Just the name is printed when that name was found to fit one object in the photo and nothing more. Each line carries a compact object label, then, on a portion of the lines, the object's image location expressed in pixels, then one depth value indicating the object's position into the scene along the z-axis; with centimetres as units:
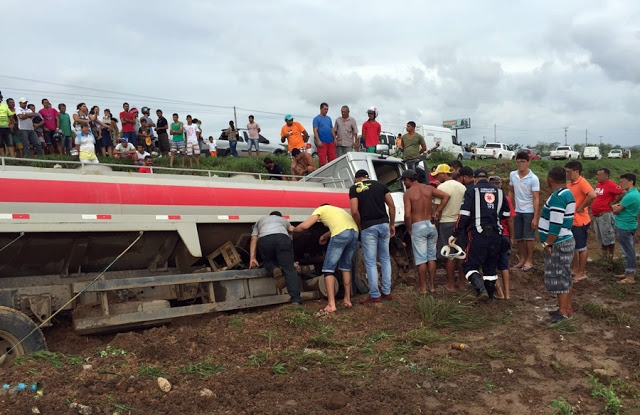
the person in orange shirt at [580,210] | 779
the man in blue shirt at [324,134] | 1066
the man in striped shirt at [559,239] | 568
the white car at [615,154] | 5400
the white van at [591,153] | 5039
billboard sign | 6488
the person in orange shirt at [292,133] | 1116
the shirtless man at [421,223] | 714
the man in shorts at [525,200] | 795
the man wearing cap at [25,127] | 1191
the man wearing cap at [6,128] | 1138
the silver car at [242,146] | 2097
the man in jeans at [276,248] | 626
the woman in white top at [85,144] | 945
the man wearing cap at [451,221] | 727
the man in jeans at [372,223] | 672
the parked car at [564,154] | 4609
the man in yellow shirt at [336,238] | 656
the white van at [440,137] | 3544
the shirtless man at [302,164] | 933
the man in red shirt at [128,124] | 1344
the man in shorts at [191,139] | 1413
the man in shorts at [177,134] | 1408
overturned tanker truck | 490
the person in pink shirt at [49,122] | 1265
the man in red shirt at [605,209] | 866
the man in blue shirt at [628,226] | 793
